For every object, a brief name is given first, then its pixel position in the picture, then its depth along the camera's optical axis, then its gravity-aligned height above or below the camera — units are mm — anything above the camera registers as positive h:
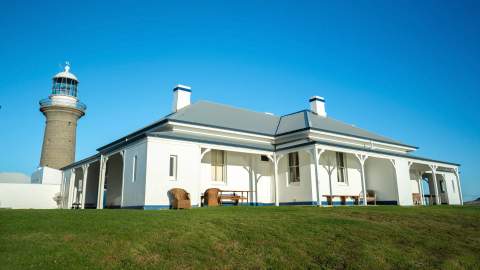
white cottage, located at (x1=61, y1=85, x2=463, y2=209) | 15969 +2168
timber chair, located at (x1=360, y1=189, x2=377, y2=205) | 20534 +364
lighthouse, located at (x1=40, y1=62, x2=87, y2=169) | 31009 +7398
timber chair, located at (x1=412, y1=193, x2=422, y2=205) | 23570 +276
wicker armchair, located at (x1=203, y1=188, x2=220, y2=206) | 16750 +427
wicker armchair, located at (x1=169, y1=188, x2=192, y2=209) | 14695 +294
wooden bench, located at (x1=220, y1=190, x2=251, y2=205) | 17648 +395
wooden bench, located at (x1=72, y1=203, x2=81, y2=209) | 22441 +146
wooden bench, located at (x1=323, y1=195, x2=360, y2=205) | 18703 +307
